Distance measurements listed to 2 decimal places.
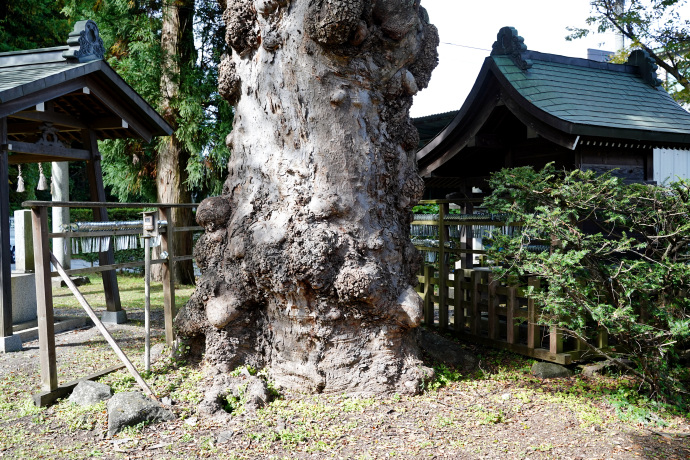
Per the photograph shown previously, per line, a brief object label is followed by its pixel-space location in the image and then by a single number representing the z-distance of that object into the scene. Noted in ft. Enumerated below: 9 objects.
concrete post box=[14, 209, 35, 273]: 29.25
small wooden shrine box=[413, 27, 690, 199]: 21.13
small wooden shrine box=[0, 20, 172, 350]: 23.49
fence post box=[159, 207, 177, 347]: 21.42
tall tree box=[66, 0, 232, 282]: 41.06
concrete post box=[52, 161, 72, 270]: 48.29
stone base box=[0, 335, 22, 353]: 23.18
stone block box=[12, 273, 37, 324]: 26.89
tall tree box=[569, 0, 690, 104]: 46.32
